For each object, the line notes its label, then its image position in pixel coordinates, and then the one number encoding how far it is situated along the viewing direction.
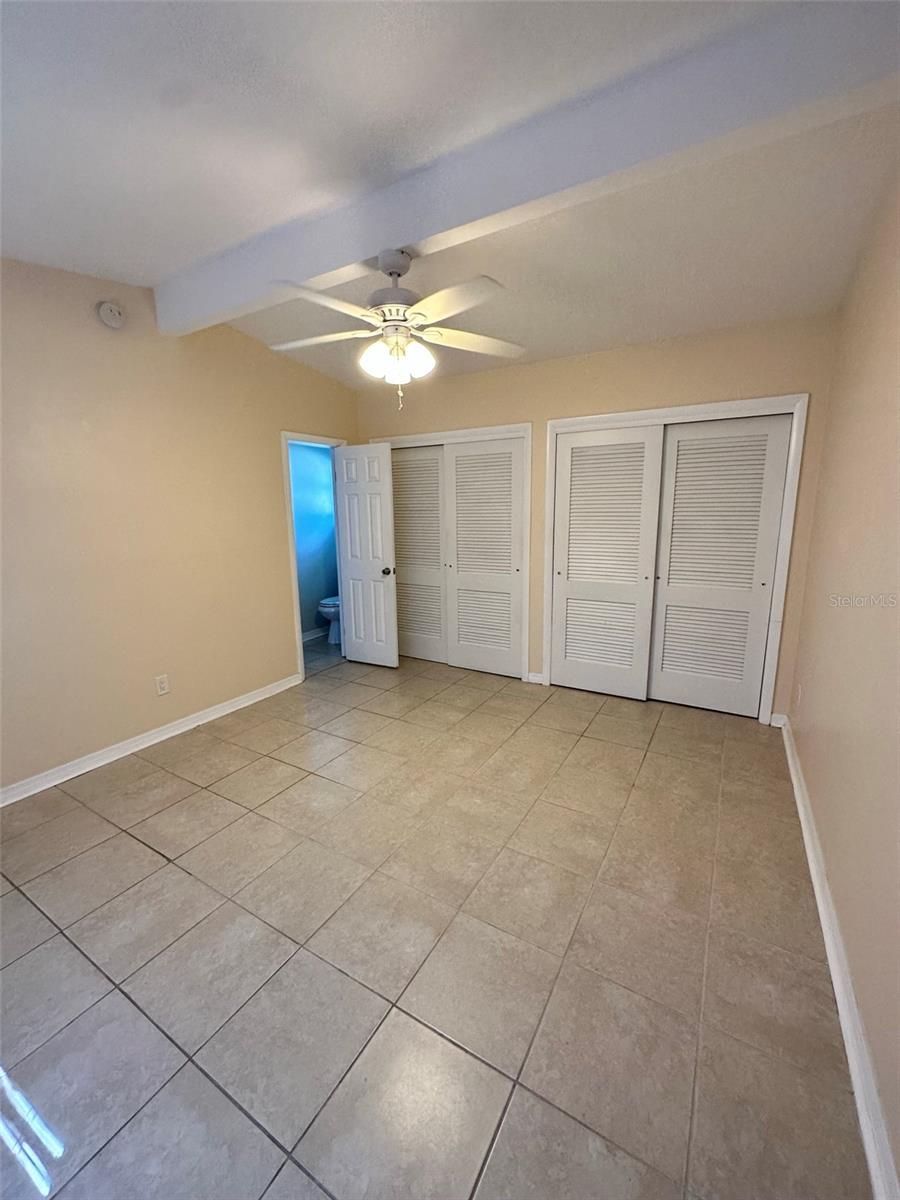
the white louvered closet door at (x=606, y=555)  3.22
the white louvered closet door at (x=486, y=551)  3.69
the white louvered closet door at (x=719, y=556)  2.88
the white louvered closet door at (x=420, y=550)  4.08
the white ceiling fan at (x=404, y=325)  1.68
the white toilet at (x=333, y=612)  4.80
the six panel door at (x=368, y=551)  3.98
